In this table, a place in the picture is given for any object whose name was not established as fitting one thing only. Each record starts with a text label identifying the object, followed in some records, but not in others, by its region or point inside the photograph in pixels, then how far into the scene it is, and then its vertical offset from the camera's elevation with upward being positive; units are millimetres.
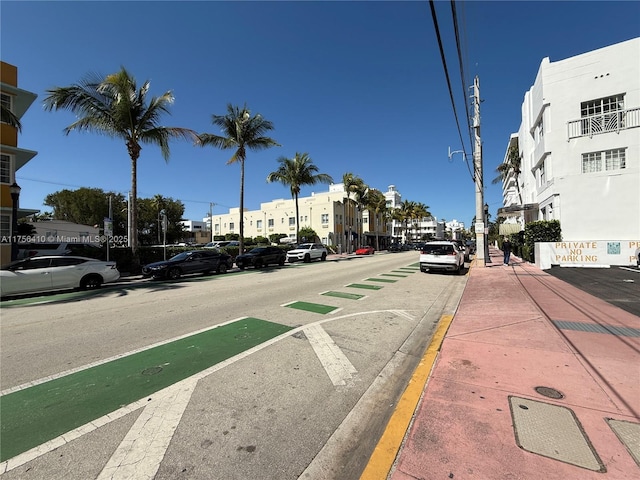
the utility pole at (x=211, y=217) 63906 +5431
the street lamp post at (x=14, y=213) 13609 +1358
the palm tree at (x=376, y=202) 51906 +7061
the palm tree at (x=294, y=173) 32812 +7495
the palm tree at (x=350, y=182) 45219 +8937
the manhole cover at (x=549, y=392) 3332 -1673
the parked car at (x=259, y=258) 20469 -1002
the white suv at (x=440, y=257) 15750 -773
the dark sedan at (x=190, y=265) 14523 -1113
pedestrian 19428 -604
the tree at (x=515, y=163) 37156 +10286
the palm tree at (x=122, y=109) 15406 +6998
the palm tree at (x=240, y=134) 23297 +8408
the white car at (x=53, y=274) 10125 -1091
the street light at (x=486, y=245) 19547 -209
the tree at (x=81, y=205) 50219 +6495
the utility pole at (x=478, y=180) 19828 +4181
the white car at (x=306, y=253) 26641 -941
